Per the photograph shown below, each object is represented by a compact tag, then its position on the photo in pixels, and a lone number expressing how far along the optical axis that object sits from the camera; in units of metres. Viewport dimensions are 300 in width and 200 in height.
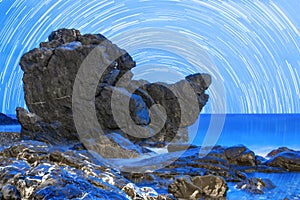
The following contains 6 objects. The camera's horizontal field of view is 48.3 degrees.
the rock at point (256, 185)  10.83
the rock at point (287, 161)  15.47
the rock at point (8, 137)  21.50
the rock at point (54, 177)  5.90
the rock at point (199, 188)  9.52
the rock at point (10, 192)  6.25
